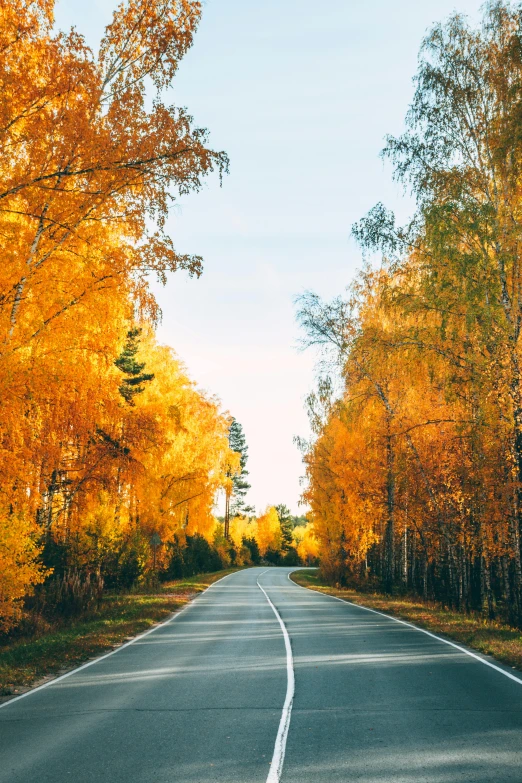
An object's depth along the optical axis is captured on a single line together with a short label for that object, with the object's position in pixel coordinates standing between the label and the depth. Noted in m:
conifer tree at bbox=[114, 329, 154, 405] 30.41
